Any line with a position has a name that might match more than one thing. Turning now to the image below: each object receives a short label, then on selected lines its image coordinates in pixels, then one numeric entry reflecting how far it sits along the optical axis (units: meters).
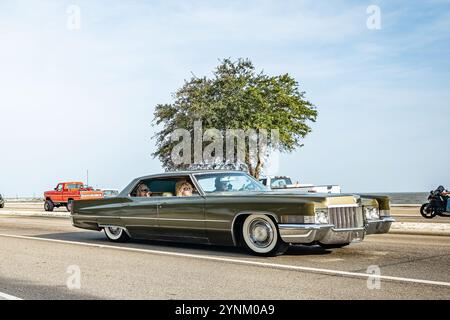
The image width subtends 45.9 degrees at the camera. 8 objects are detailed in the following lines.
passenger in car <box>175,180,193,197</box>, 9.69
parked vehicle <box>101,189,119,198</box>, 37.76
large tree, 36.97
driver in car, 10.52
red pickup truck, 32.28
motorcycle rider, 19.02
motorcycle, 19.38
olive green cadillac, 8.02
